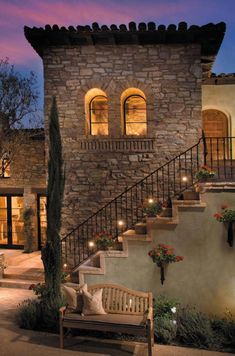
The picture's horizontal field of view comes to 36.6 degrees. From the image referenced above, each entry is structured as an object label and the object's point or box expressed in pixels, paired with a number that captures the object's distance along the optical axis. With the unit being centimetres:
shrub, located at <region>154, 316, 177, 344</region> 643
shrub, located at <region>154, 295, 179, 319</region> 684
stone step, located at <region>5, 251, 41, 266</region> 1203
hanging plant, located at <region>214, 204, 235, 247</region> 691
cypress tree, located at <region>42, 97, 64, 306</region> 735
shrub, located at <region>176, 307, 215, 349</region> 634
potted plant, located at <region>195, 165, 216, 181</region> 764
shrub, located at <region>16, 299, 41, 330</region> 710
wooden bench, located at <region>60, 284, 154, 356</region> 600
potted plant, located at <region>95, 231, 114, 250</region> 774
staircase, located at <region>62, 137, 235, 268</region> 945
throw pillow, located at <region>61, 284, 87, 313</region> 673
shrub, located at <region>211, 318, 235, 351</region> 635
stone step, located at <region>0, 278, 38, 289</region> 988
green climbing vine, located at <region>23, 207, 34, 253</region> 1351
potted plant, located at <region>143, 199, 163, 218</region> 784
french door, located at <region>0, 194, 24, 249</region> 1441
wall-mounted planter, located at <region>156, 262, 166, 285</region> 712
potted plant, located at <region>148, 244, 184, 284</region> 705
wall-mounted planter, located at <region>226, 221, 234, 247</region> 704
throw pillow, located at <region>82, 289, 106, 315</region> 649
